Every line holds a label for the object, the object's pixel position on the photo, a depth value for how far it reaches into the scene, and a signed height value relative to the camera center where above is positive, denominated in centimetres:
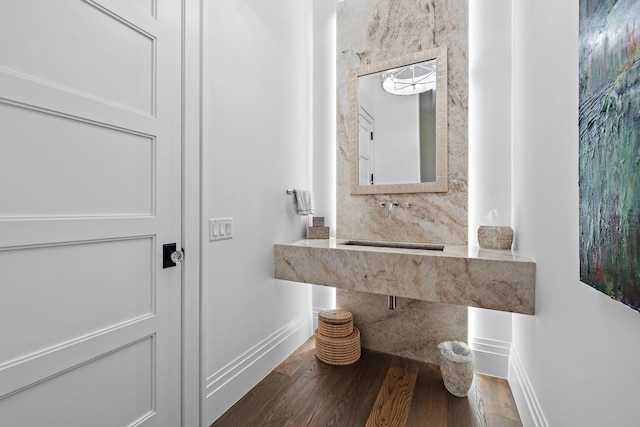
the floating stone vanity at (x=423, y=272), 139 -32
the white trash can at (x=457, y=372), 163 -90
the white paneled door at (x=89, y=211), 85 +1
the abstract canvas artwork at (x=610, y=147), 54 +15
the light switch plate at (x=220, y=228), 149 -8
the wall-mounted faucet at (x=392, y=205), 212 +7
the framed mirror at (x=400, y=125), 201 +66
